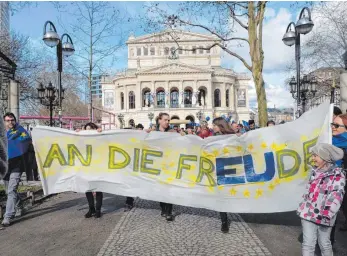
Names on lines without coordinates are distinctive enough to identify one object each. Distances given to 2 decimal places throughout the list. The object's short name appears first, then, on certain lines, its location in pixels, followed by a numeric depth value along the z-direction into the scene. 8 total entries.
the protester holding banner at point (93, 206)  6.38
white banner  5.09
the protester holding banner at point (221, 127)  5.71
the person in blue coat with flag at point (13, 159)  5.93
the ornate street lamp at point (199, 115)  79.07
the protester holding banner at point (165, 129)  6.08
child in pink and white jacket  3.41
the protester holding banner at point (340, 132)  5.06
